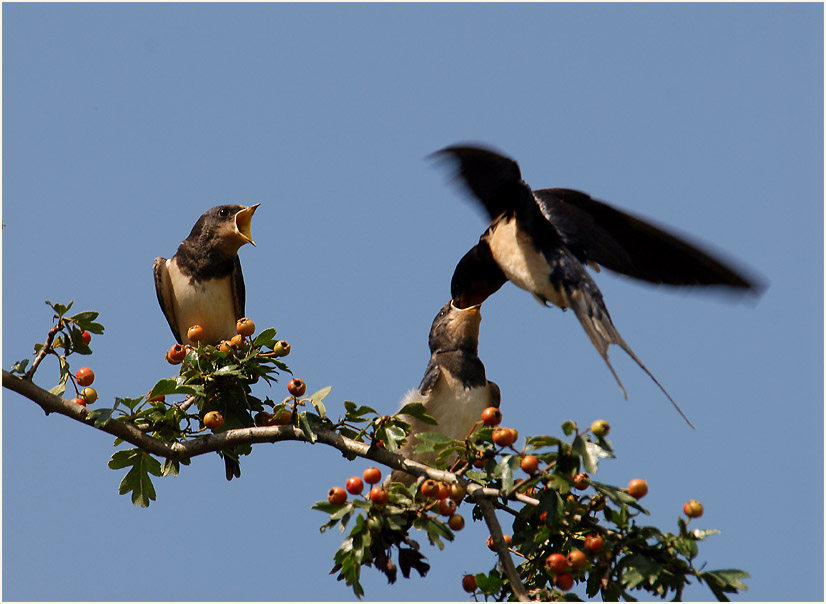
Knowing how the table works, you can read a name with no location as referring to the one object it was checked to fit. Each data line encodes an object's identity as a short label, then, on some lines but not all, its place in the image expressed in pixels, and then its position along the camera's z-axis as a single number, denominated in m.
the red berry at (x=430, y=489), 7.75
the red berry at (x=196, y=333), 10.91
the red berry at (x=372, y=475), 8.02
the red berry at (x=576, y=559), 7.36
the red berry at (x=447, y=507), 7.73
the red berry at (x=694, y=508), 7.20
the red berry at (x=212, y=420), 9.41
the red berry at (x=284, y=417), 9.01
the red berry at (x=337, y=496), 7.65
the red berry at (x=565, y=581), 7.43
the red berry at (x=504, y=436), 7.65
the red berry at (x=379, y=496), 7.54
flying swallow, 9.70
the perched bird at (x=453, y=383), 10.82
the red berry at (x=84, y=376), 9.47
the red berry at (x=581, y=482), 7.48
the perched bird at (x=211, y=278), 13.24
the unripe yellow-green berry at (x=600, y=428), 7.17
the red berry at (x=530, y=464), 7.46
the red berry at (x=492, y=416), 8.05
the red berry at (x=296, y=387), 8.97
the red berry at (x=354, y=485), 7.68
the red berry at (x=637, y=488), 7.55
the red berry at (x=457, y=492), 7.78
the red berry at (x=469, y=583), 8.00
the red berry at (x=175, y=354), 10.68
